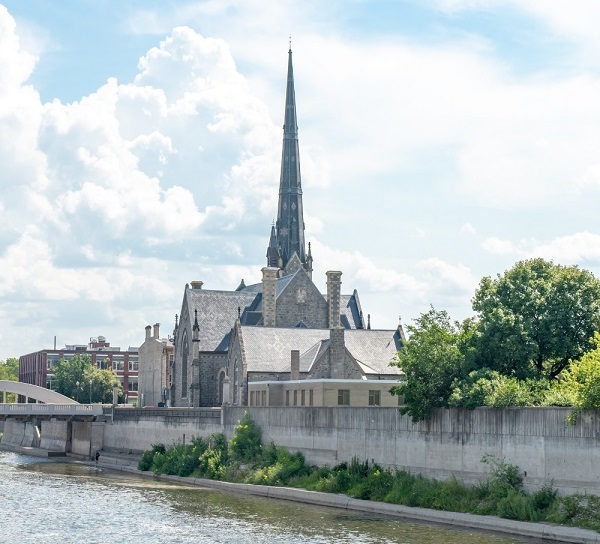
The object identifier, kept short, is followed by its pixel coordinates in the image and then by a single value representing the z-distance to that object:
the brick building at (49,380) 195.38
